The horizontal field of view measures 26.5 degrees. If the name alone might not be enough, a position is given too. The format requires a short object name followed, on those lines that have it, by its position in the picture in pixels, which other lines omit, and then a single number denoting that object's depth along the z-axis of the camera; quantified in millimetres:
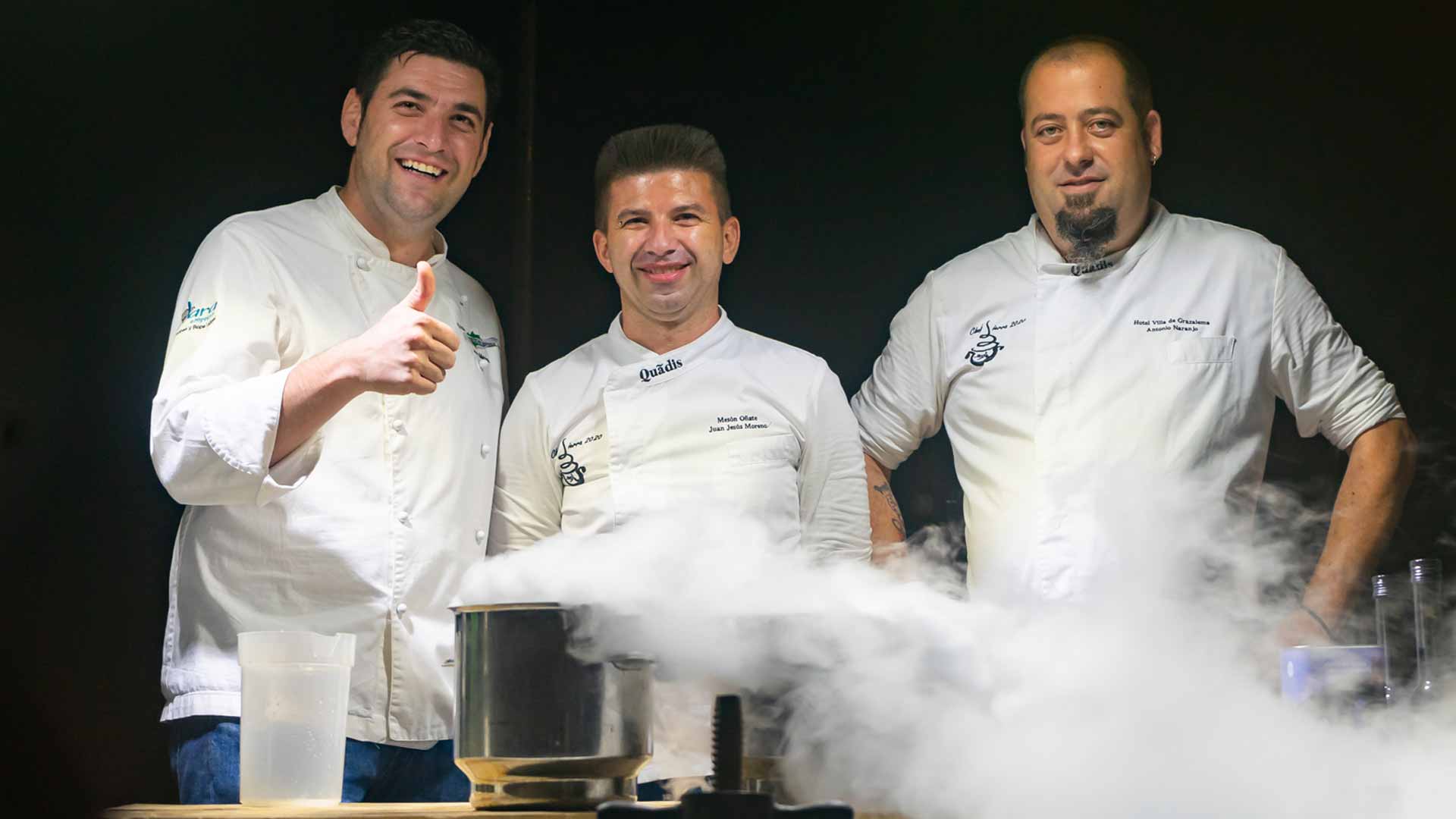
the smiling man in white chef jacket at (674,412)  3488
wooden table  2894
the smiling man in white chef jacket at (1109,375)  3541
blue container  3092
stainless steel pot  2880
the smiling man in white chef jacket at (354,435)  3182
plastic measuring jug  2980
